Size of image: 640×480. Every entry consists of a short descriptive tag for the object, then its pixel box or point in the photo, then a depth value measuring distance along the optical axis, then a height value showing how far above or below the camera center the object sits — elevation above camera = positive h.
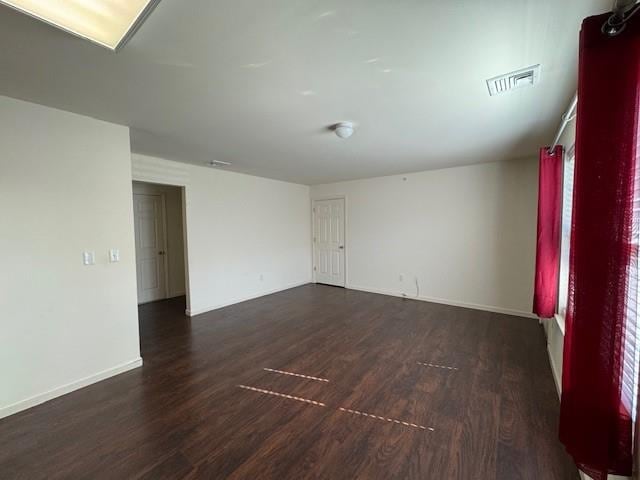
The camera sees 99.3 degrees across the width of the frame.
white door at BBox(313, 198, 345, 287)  6.02 -0.32
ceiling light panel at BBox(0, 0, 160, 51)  1.16 +0.97
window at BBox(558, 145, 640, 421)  0.97 -0.40
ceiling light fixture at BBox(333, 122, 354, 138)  2.49 +0.91
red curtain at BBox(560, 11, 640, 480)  0.93 -0.07
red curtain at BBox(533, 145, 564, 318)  2.62 -0.09
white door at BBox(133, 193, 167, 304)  5.12 -0.35
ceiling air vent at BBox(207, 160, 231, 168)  3.94 +0.98
